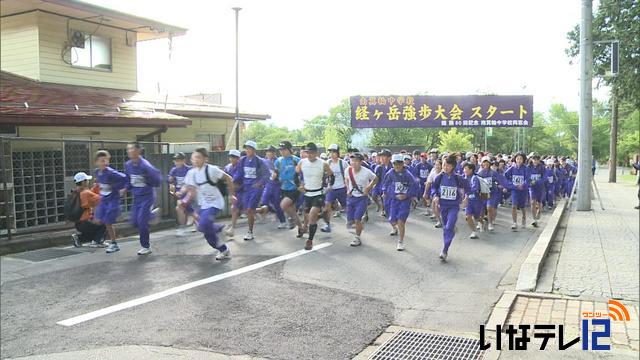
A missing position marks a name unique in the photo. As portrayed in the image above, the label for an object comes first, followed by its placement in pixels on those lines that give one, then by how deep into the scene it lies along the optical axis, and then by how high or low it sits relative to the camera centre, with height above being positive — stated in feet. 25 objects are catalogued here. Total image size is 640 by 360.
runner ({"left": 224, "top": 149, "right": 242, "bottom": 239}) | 36.83 -2.72
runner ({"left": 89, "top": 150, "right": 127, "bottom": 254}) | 31.65 -1.81
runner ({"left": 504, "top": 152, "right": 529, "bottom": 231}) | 42.86 -2.44
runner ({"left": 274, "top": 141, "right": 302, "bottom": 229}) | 36.58 -1.59
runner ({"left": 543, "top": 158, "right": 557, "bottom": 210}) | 57.21 -3.04
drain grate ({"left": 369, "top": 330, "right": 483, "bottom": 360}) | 15.72 -5.57
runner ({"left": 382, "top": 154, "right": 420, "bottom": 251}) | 31.91 -2.04
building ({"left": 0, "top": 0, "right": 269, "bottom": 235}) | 39.52 +4.85
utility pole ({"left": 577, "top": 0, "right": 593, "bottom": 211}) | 48.65 +3.51
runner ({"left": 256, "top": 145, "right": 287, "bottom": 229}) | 39.67 -2.84
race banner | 77.15 +6.26
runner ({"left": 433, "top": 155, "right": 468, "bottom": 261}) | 29.40 -1.97
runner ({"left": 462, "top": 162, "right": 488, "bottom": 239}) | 35.68 -2.91
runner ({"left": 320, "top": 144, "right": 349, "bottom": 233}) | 37.11 -2.25
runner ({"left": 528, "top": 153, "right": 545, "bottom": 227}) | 45.85 -2.43
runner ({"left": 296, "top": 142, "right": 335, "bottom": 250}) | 32.76 -1.26
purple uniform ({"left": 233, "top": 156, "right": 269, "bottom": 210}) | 37.27 -1.42
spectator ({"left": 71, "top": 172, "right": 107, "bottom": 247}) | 33.42 -3.68
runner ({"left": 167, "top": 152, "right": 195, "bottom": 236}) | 37.65 -1.12
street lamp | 61.13 +3.37
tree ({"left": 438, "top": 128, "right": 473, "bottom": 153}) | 175.83 +4.54
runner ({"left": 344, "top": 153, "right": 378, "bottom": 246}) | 33.12 -2.05
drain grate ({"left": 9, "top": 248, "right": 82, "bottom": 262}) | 30.78 -5.42
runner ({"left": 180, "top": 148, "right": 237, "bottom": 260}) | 28.32 -1.59
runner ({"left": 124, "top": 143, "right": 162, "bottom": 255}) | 30.86 -1.69
